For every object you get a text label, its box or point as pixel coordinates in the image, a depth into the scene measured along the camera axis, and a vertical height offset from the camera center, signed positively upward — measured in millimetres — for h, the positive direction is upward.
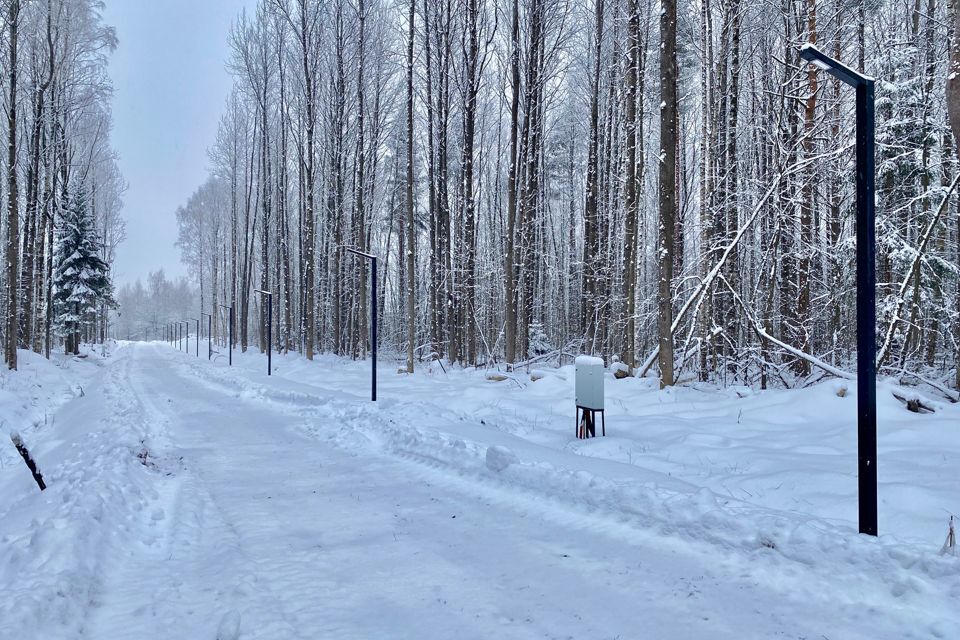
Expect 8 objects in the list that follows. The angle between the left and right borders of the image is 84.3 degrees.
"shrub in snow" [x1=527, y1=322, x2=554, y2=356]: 24078 -858
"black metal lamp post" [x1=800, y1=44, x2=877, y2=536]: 4125 +215
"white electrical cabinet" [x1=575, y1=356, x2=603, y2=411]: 8484 -1006
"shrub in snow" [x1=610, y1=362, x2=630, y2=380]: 13320 -1248
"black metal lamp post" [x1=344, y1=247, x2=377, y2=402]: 12998 -98
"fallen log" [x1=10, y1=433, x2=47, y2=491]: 5387 -1460
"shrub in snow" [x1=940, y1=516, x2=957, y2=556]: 3631 -1532
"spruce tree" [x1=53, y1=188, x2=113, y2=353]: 34750 +3343
